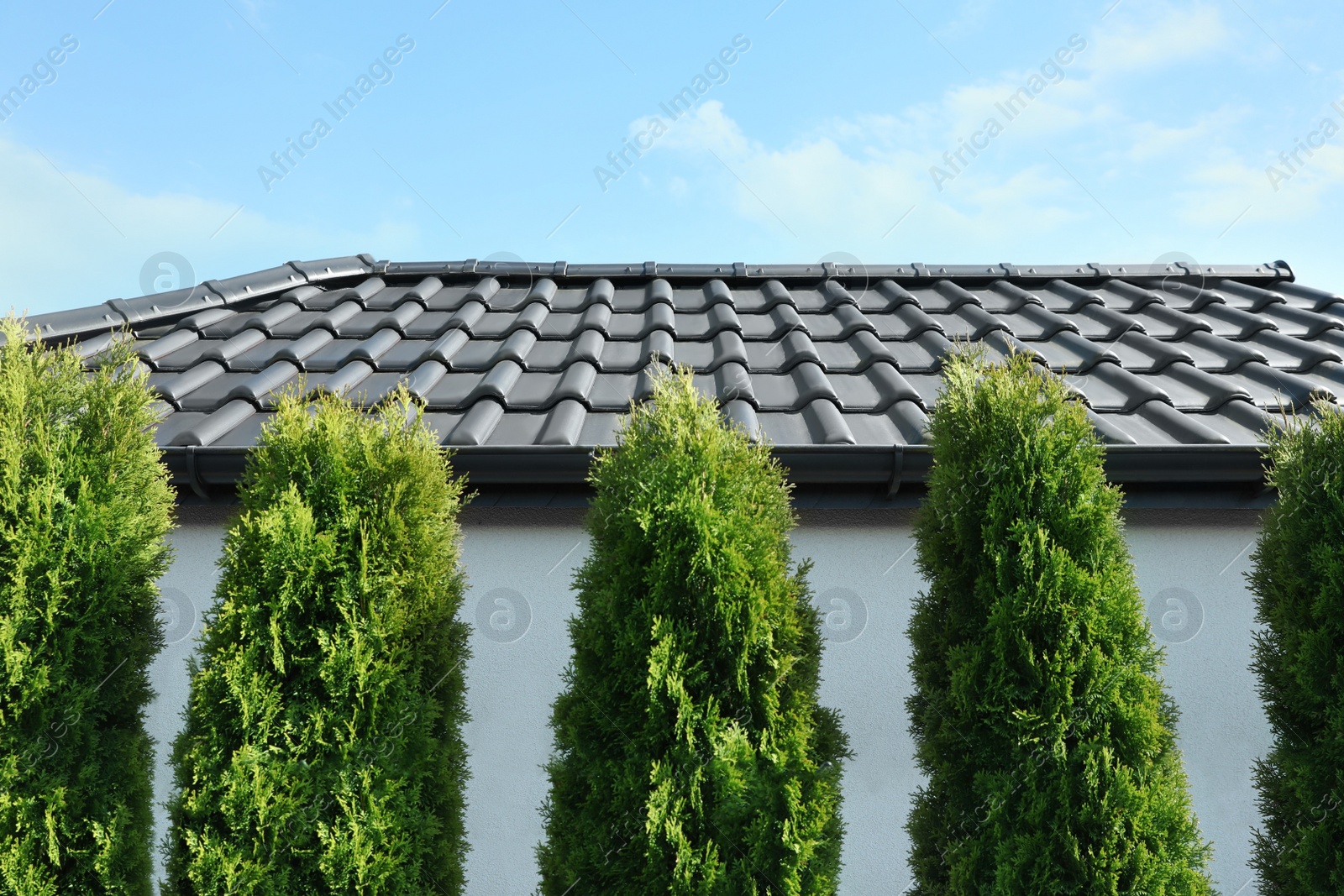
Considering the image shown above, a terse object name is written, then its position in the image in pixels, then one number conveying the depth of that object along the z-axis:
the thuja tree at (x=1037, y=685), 3.34
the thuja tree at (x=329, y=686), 3.33
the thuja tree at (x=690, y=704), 3.23
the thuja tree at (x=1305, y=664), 3.60
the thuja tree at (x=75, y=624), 3.55
